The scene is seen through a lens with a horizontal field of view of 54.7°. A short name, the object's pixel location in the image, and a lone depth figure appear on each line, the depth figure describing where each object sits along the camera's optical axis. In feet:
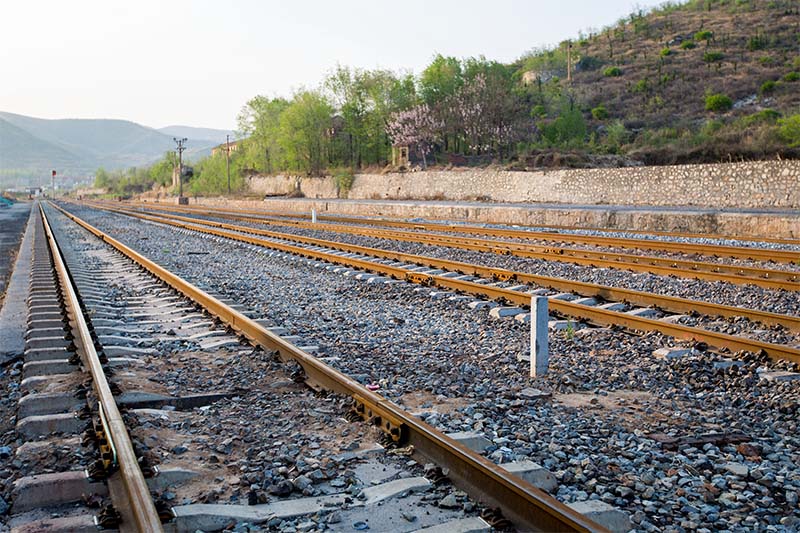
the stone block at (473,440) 15.85
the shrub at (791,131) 113.60
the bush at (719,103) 200.64
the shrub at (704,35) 273.91
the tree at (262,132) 290.35
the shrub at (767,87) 201.77
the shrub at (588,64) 286.31
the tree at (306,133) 250.57
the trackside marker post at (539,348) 23.13
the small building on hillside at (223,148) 373.91
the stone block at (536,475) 13.98
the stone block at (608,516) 12.35
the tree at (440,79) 216.74
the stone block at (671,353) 24.54
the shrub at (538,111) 207.01
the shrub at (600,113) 216.13
